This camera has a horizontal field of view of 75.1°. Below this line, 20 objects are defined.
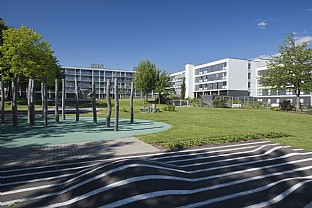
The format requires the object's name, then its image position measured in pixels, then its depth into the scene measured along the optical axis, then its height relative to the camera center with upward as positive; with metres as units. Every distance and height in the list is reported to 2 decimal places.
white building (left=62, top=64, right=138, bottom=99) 93.38 +11.16
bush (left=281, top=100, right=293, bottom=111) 30.39 -0.92
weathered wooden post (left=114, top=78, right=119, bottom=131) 12.29 -0.22
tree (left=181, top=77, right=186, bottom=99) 73.50 +3.53
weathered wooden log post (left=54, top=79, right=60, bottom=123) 15.14 -0.51
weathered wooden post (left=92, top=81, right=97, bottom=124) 15.59 -0.81
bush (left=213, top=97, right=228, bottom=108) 35.31 -0.57
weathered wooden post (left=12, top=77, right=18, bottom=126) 12.51 -0.16
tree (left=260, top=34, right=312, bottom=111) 28.73 +4.51
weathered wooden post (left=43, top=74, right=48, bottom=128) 12.74 -0.29
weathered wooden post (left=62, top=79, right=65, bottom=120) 15.63 -0.01
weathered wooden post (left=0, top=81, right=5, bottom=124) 13.78 -0.45
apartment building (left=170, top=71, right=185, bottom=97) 93.82 +10.00
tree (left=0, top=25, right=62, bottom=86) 29.67 +6.92
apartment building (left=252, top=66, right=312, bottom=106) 49.22 +1.21
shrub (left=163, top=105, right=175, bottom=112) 29.45 -1.22
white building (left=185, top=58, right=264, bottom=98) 63.34 +7.60
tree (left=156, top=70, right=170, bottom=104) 48.72 +3.99
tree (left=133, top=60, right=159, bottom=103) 47.09 +5.28
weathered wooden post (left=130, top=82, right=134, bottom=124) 15.87 -0.39
